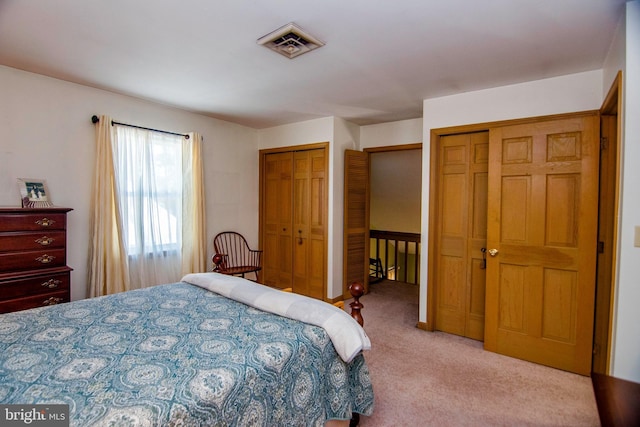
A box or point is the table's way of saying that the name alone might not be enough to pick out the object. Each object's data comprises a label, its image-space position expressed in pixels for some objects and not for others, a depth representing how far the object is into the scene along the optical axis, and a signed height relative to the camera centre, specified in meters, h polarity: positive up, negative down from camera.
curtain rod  3.11 +0.82
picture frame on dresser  2.66 +0.08
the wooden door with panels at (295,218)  4.28 -0.20
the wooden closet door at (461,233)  3.12 -0.28
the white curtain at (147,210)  3.14 -0.08
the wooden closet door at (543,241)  2.50 -0.29
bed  1.07 -0.64
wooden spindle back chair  4.25 -0.72
